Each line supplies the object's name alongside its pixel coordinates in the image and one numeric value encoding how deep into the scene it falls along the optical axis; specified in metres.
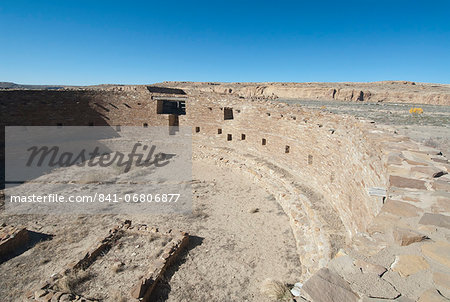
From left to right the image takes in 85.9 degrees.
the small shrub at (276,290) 4.39
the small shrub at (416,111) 24.66
